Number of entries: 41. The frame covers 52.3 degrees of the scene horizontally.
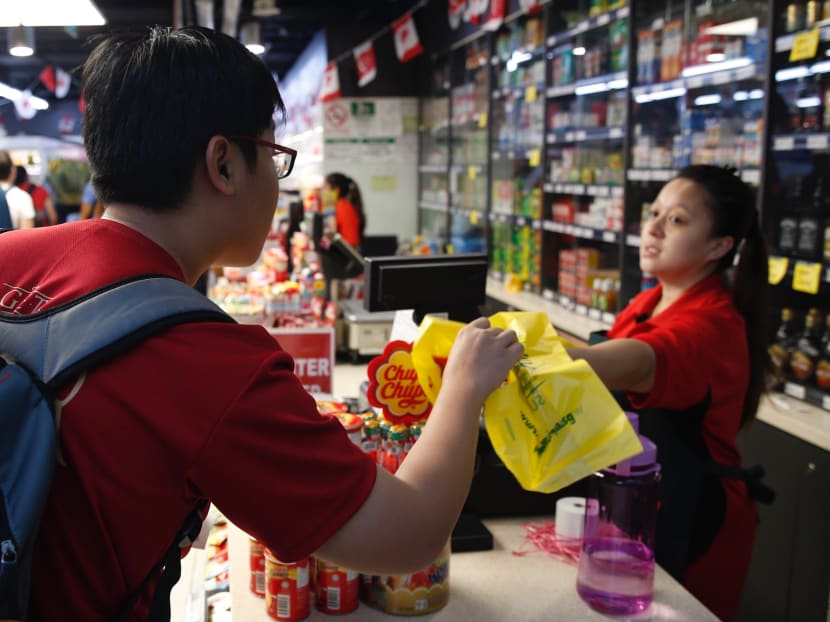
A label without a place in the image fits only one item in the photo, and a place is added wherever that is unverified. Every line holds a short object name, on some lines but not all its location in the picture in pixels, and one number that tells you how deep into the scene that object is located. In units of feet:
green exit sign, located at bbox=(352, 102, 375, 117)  30.89
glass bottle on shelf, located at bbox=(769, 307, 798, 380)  11.09
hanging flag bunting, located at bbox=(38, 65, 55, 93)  52.37
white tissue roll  6.40
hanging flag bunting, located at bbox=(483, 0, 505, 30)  19.69
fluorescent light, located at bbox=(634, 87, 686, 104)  13.87
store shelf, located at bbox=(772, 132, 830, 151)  9.84
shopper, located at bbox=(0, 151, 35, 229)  25.84
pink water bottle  5.55
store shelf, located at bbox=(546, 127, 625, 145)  16.03
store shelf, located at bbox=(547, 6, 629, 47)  15.45
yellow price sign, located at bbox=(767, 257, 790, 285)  10.53
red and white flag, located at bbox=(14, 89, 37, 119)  64.08
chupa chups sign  5.59
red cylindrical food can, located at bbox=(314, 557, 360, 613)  5.29
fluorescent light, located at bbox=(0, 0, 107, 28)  12.25
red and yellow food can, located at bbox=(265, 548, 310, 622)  5.20
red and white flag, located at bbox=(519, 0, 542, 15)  17.78
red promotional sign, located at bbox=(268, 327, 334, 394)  10.41
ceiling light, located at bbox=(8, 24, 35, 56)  20.67
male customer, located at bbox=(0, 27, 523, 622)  3.07
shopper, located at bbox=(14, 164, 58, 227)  34.28
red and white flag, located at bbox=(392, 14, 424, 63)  25.68
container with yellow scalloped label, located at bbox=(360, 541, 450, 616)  5.32
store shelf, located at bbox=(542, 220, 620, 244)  15.99
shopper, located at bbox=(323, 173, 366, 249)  26.08
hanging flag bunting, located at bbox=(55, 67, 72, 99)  57.21
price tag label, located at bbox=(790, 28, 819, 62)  9.66
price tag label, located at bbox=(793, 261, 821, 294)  9.94
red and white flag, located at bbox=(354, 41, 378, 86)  28.53
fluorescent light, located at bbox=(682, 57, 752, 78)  11.94
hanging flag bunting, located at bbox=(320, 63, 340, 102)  30.14
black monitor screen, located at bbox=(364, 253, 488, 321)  5.79
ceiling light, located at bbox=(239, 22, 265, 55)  35.50
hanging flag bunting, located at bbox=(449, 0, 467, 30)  23.00
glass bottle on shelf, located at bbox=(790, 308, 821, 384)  10.75
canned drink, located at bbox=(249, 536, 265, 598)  5.44
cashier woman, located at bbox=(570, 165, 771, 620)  6.72
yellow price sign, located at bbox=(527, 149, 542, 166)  19.36
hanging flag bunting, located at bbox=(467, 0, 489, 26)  20.77
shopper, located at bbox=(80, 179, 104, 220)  37.18
